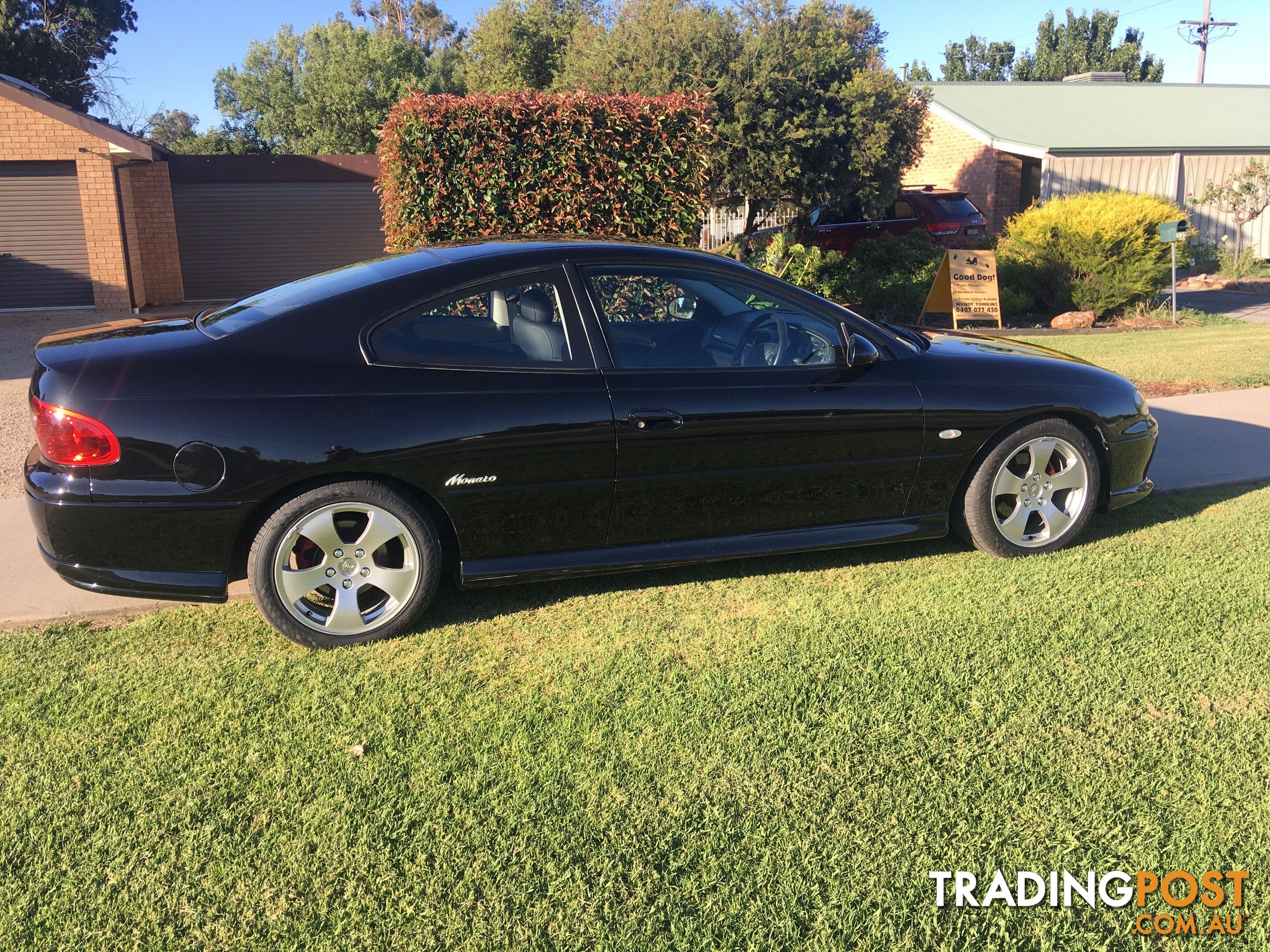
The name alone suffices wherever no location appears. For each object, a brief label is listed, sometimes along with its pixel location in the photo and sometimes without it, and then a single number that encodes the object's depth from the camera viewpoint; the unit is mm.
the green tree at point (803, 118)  17562
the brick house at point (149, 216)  17203
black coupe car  3660
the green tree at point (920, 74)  34469
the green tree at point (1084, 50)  57188
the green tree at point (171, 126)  63344
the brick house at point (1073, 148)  25031
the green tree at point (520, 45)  27047
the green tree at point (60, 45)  32562
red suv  19031
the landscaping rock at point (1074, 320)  13773
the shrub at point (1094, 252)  13938
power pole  52781
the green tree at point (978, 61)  63438
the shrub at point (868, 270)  13062
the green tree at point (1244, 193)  23828
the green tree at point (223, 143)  34688
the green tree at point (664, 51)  17828
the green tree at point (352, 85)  34281
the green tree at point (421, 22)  56406
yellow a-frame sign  13055
